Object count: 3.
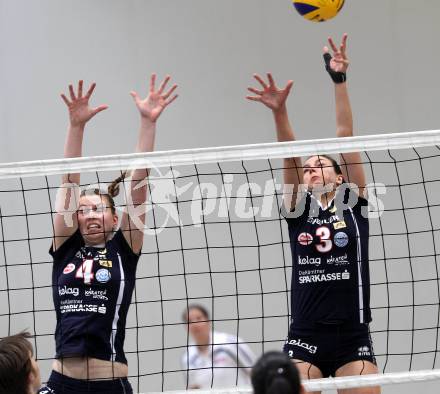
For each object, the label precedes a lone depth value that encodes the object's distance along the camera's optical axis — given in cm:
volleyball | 1154
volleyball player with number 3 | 991
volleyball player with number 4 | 965
